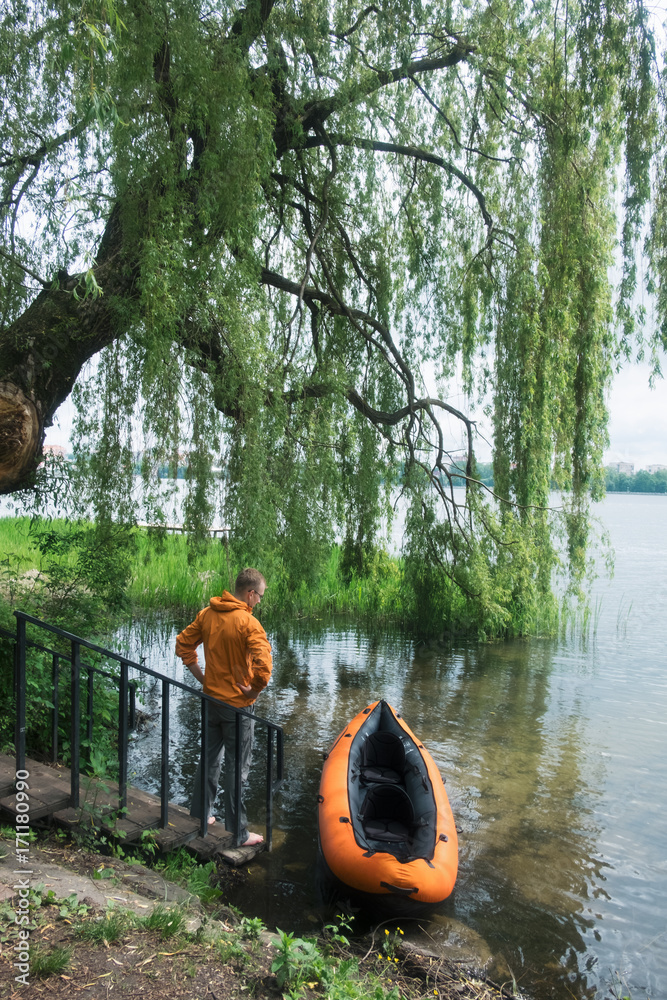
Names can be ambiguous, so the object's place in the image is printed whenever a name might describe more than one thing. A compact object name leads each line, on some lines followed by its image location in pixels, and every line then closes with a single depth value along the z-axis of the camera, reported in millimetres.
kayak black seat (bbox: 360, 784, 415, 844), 4188
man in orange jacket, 3799
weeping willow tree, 4301
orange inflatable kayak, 3668
